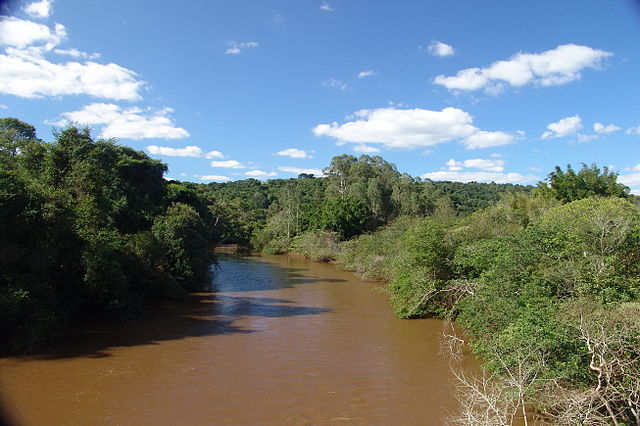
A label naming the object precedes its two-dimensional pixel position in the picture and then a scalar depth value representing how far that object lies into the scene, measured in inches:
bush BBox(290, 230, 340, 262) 1592.0
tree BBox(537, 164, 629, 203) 1254.9
